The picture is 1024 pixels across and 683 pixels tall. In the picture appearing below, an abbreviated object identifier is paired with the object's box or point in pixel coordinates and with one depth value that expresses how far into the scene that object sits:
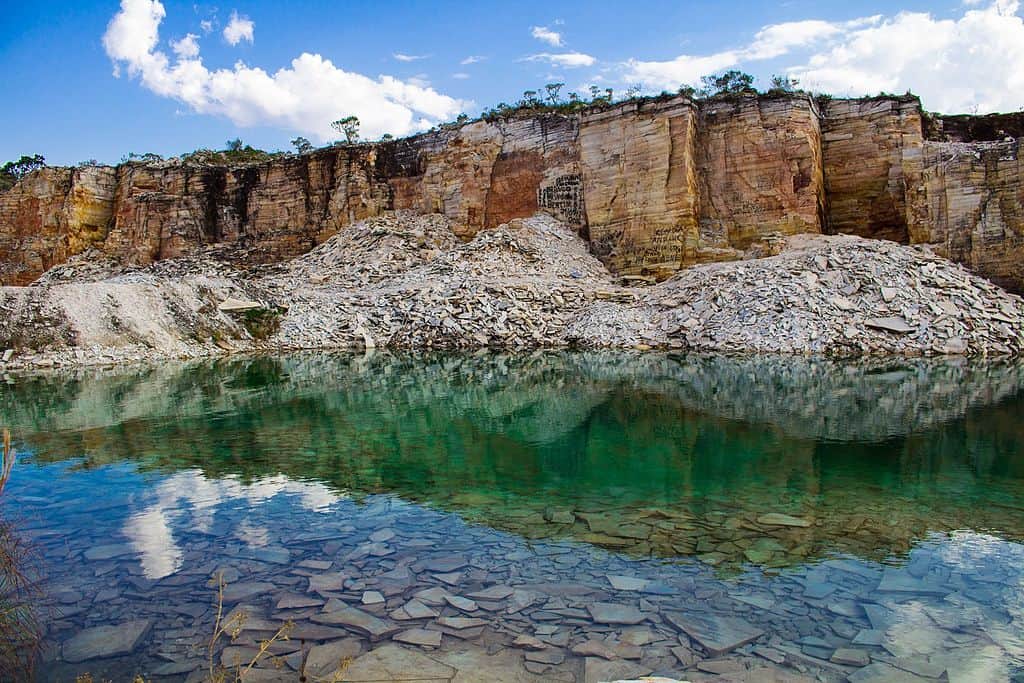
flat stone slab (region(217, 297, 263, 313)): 21.61
